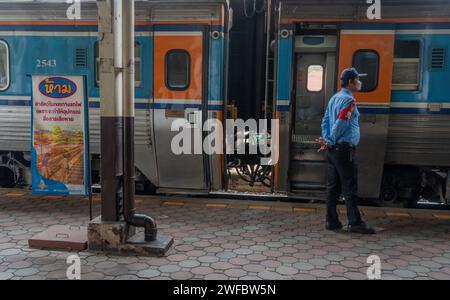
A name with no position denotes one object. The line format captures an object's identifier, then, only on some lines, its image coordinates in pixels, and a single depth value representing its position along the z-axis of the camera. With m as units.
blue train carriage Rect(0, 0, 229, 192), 6.87
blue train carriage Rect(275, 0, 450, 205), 6.56
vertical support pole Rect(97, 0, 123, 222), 4.86
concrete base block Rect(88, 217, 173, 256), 5.07
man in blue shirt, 5.79
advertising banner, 5.68
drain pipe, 4.95
